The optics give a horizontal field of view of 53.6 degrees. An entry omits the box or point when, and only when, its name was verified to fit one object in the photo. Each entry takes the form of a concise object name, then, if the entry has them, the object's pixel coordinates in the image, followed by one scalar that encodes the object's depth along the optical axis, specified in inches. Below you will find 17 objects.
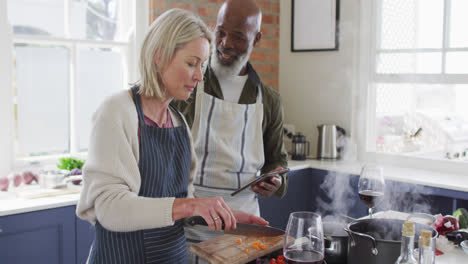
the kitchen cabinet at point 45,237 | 89.3
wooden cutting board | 53.9
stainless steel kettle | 148.1
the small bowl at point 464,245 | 58.1
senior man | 79.8
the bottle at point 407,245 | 40.4
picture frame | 152.1
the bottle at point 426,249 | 39.8
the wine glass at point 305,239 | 43.4
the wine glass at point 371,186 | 60.2
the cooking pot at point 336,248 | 51.1
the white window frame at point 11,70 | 108.7
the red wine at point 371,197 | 60.0
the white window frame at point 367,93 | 145.3
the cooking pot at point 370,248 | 44.8
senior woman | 49.1
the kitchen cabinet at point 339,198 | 115.2
